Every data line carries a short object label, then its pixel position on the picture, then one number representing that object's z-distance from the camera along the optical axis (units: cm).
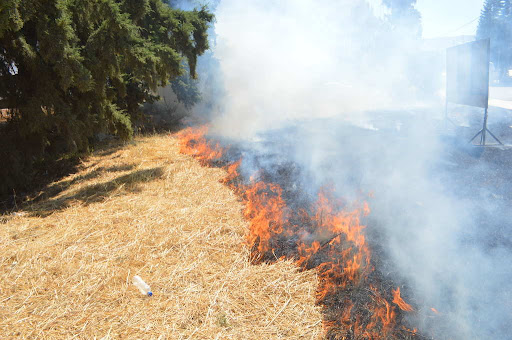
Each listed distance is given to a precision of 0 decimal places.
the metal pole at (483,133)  630
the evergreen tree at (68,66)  504
